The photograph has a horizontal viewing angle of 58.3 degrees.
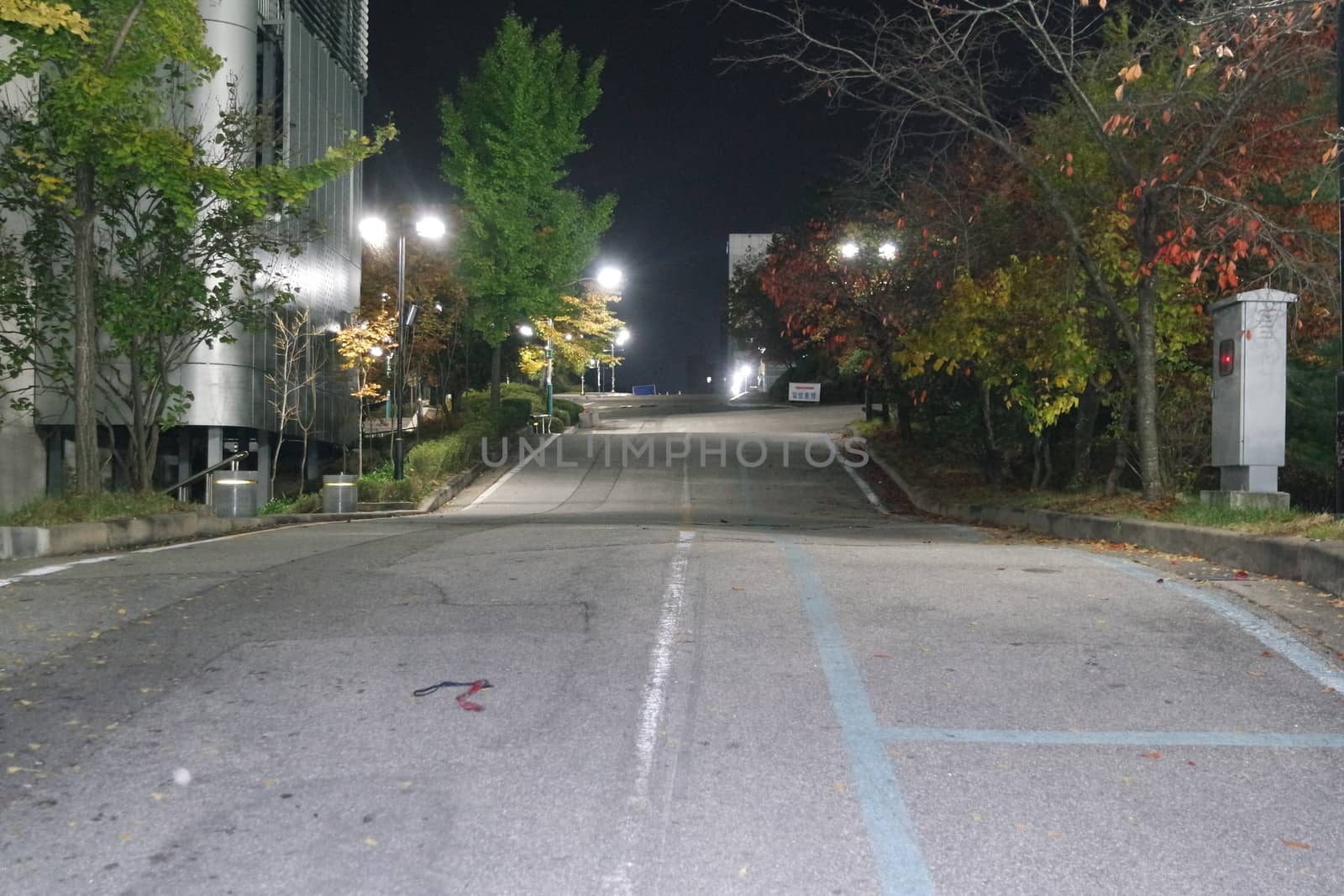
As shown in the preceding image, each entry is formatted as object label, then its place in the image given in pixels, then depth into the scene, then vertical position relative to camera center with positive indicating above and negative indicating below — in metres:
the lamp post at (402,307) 27.28 +3.02
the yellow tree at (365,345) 36.84 +2.97
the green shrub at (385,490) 25.88 -1.11
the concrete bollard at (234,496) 21.64 -1.05
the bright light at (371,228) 30.22 +5.38
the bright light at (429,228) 27.41 +4.85
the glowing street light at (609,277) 51.53 +7.01
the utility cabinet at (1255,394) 13.84 +0.57
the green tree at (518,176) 42.88 +9.53
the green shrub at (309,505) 25.41 -1.41
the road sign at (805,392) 62.22 +2.53
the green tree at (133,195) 14.25 +3.41
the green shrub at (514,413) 39.97 +0.94
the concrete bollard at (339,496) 24.08 -1.15
